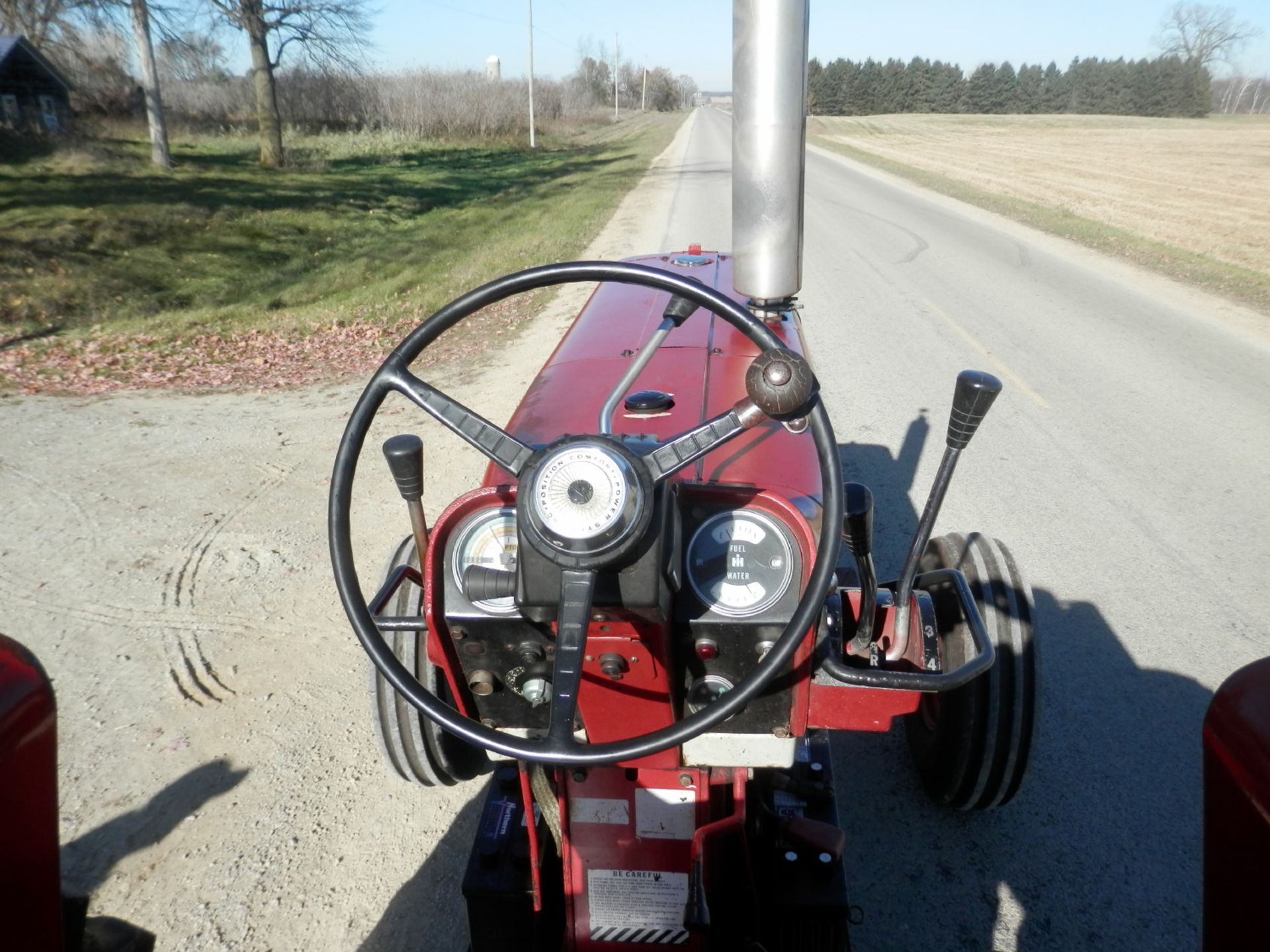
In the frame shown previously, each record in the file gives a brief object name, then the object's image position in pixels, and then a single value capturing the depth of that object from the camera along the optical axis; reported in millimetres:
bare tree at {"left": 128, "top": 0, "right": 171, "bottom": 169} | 20938
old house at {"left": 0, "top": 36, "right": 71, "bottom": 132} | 26625
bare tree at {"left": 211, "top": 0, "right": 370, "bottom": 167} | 24703
